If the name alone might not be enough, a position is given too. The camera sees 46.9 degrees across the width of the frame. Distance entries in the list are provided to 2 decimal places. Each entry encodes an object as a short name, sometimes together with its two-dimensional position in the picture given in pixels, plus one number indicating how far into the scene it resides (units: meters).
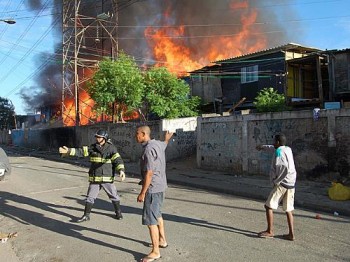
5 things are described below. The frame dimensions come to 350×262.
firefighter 7.05
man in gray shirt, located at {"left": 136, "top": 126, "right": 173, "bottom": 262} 4.89
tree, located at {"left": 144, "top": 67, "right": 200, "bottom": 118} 23.42
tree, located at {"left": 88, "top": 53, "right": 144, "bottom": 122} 22.28
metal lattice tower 31.08
